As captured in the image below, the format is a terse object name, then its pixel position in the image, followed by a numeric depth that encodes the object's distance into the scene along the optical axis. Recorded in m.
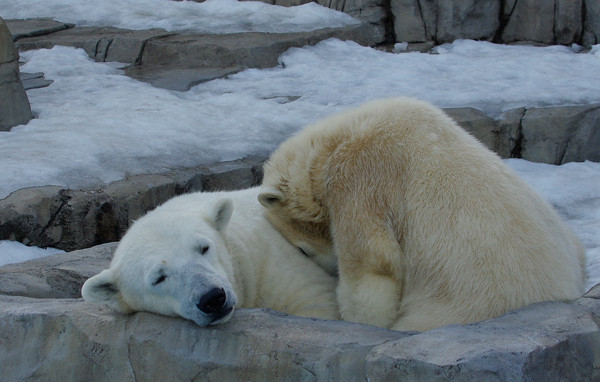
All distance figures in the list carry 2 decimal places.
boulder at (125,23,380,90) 18.64
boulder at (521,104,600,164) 13.34
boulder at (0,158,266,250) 10.18
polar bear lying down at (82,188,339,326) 6.26
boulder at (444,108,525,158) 13.54
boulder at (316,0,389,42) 23.05
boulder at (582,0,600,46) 21.06
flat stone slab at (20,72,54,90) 17.05
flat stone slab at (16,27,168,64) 20.64
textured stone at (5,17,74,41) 21.91
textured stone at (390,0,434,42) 22.73
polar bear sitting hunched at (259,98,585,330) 6.43
